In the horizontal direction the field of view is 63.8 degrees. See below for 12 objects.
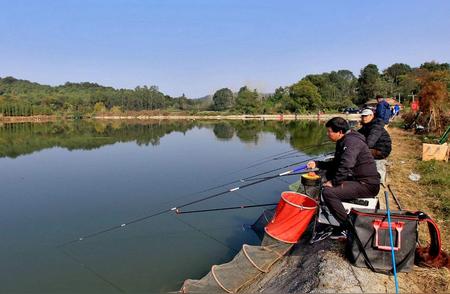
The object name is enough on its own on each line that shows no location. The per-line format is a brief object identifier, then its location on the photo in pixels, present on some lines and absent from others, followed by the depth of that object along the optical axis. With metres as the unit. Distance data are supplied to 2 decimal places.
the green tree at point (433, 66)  51.06
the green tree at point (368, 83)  60.46
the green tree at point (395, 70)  72.06
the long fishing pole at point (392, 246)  3.24
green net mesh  4.52
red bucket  4.29
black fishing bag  3.41
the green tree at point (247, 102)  76.34
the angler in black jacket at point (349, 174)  3.85
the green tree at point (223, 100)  93.76
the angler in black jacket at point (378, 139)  6.14
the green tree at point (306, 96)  64.56
